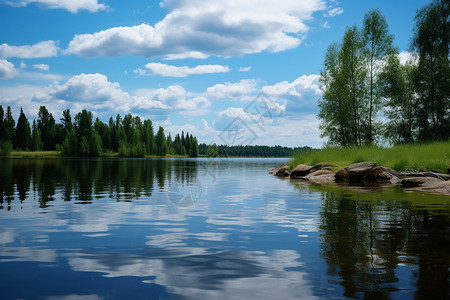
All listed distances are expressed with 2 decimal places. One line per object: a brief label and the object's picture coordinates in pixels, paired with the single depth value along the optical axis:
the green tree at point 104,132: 127.12
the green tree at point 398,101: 35.69
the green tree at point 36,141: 127.75
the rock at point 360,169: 21.58
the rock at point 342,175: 22.23
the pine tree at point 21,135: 124.00
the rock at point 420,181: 16.93
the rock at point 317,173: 24.67
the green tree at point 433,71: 32.50
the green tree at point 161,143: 141.75
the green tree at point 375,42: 35.75
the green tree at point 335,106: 39.22
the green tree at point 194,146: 168.25
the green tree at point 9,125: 119.84
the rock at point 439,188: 14.79
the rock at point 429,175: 17.67
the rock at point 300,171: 27.20
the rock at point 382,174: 20.60
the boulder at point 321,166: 26.11
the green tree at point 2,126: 118.56
